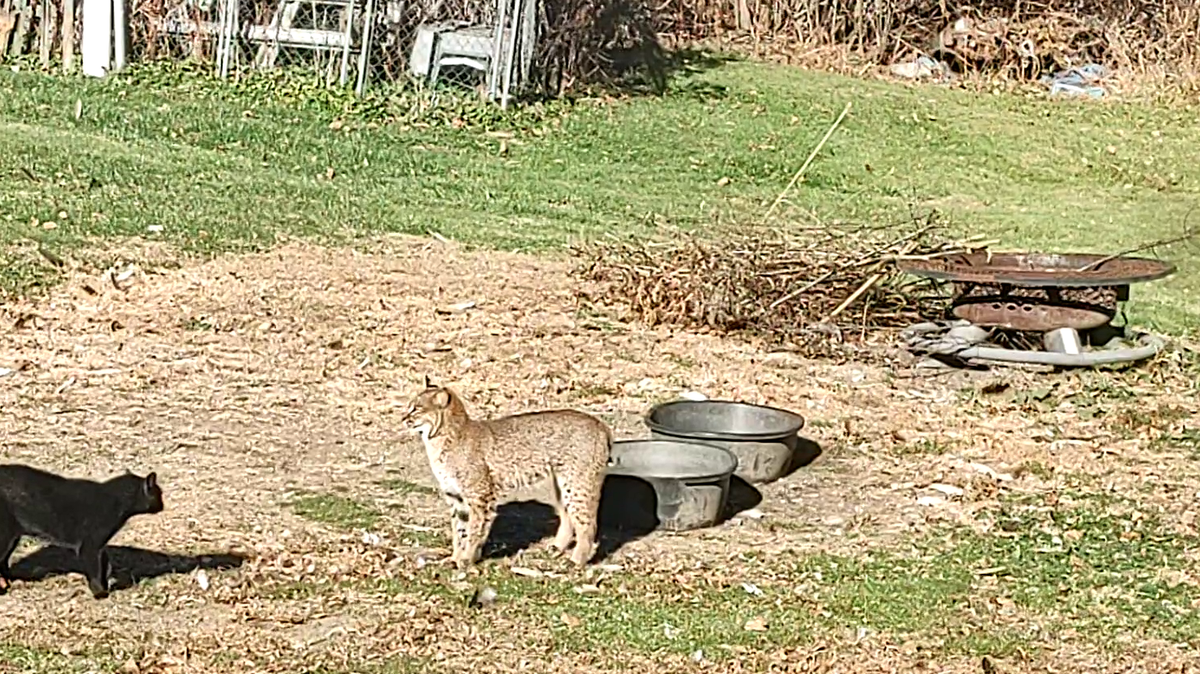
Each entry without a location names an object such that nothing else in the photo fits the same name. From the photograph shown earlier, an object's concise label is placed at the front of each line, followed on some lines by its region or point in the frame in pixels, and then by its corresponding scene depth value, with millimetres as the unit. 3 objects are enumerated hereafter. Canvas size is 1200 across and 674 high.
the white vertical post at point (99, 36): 18266
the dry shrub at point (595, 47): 19984
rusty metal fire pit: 10430
